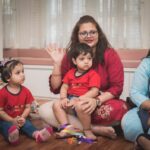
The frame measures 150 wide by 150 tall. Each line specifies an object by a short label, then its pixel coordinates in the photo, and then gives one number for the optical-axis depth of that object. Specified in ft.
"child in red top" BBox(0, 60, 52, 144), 6.12
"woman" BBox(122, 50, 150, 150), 5.47
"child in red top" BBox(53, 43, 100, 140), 6.02
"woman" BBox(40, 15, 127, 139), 6.09
